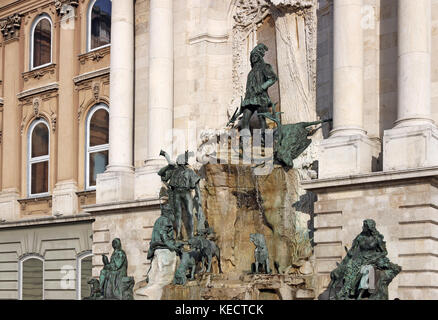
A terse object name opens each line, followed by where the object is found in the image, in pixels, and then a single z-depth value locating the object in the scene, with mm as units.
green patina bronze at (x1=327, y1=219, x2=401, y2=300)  15352
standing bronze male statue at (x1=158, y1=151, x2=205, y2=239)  19922
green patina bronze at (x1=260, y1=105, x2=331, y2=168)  18750
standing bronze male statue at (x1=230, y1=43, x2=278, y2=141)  20359
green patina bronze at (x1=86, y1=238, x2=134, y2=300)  19750
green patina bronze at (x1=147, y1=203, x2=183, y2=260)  19250
